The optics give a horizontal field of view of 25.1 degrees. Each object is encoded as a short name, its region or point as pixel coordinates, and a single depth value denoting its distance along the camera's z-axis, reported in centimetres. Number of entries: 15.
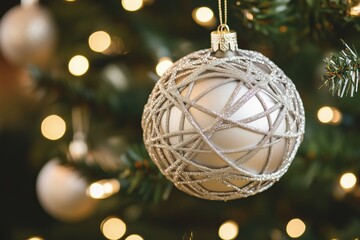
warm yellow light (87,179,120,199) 64
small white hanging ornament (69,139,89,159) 69
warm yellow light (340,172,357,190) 57
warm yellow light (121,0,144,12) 68
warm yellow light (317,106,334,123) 61
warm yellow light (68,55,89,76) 75
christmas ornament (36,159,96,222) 68
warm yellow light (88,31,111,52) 76
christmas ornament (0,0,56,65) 70
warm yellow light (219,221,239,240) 66
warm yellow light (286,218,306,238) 64
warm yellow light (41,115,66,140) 82
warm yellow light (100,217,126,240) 77
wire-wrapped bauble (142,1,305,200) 38
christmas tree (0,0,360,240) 51
